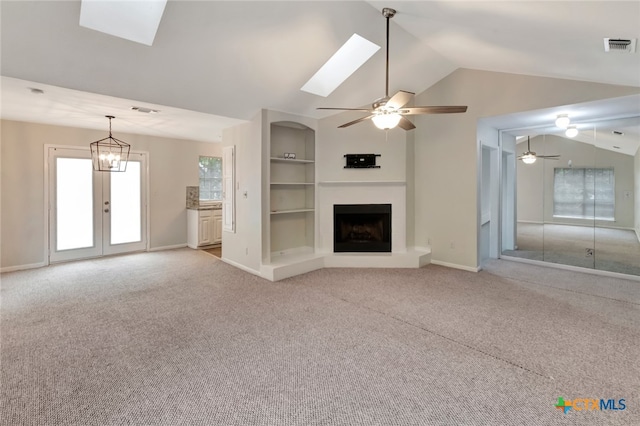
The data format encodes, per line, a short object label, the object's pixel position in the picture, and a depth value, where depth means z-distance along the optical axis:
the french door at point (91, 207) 5.94
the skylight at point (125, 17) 2.85
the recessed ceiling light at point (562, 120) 4.90
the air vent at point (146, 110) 4.67
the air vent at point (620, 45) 2.79
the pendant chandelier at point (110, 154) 6.26
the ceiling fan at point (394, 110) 3.17
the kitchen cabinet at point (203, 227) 7.45
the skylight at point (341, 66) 4.43
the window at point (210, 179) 8.22
